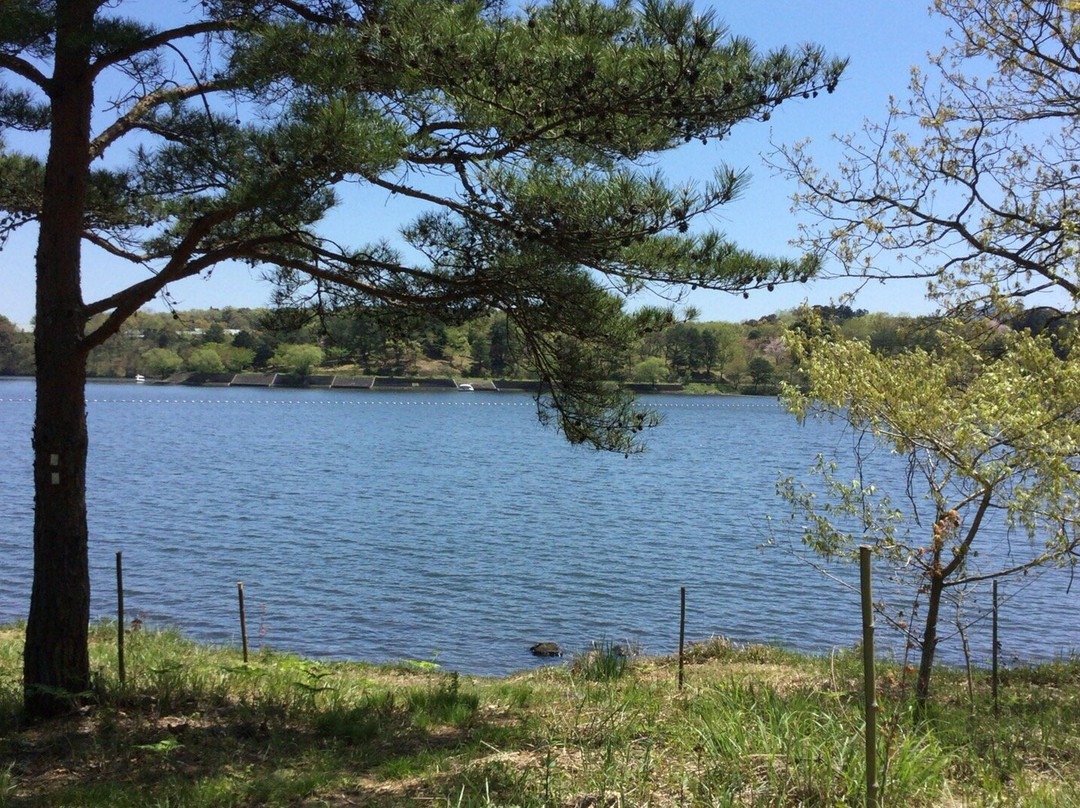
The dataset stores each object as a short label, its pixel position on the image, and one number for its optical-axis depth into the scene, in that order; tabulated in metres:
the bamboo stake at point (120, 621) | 7.41
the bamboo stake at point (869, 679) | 3.81
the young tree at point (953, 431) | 6.48
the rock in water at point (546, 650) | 13.79
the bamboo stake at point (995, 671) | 8.25
